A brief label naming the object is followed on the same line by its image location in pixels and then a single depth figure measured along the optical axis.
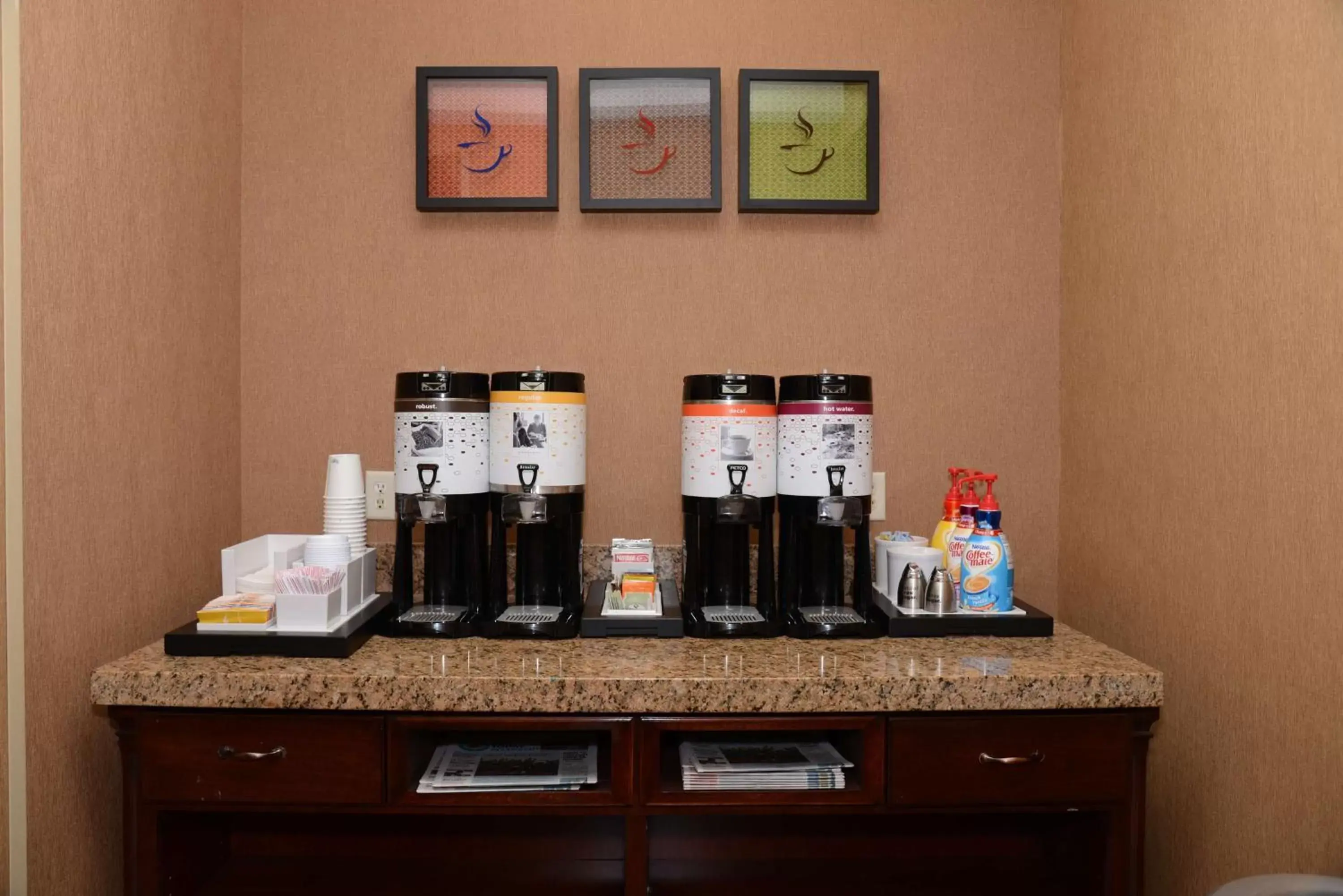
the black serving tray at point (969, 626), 1.48
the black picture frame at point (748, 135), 1.79
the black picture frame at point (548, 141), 1.78
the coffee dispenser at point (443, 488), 1.52
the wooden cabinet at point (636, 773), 1.27
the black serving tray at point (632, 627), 1.46
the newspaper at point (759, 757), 1.34
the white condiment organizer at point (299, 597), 1.37
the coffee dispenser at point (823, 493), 1.53
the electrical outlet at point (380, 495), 1.82
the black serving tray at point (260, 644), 1.34
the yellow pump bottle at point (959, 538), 1.55
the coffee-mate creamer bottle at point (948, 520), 1.61
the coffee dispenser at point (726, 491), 1.54
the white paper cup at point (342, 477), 1.63
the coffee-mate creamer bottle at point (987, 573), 1.51
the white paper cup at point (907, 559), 1.57
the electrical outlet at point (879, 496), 1.83
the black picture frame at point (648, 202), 1.79
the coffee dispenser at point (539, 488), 1.53
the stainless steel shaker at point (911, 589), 1.52
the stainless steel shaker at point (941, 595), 1.50
